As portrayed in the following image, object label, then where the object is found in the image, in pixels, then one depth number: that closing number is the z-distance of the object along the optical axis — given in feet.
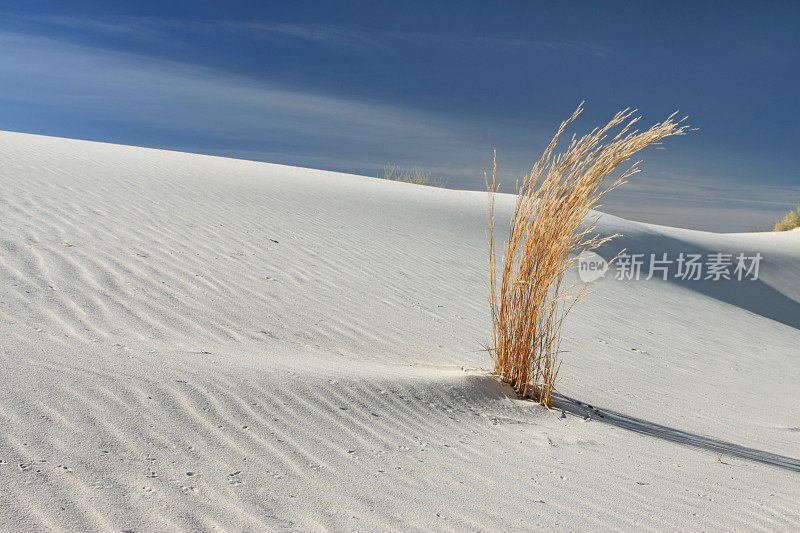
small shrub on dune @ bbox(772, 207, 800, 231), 82.79
